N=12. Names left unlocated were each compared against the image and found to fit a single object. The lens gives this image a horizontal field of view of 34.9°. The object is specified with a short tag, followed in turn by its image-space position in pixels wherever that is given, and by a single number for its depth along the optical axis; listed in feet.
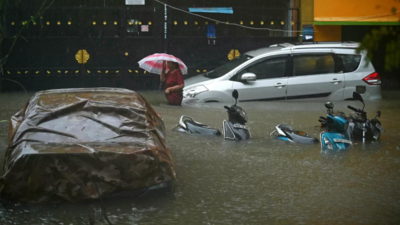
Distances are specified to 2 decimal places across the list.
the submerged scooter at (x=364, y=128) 35.68
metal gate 63.00
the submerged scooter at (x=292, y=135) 35.09
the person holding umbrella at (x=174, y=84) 50.11
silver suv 50.55
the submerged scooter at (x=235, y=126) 35.76
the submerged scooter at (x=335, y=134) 32.89
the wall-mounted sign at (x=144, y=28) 64.18
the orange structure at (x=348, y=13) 62.95
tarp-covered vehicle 20.27
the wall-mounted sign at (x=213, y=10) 63.81
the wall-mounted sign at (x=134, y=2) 63.05
